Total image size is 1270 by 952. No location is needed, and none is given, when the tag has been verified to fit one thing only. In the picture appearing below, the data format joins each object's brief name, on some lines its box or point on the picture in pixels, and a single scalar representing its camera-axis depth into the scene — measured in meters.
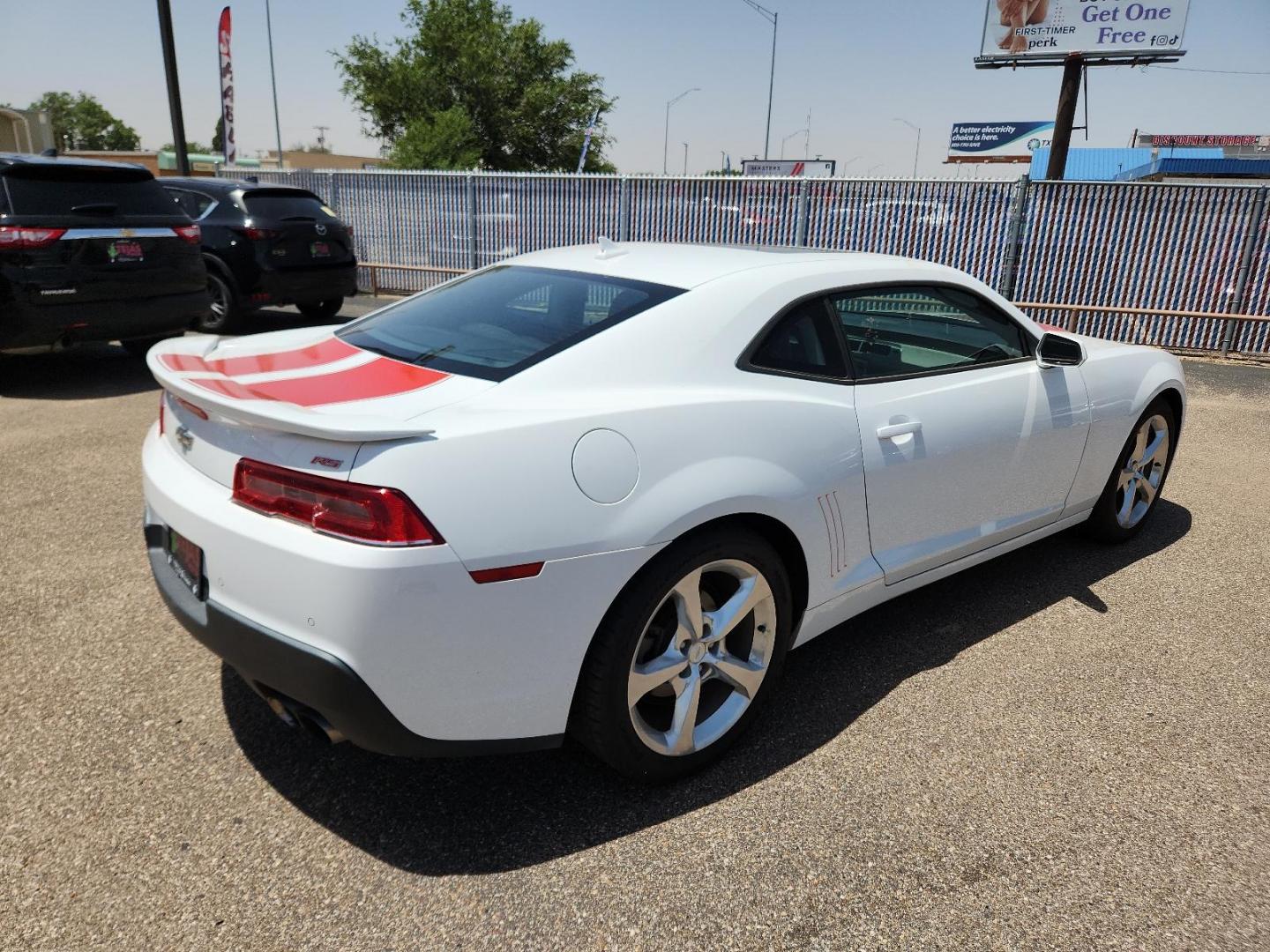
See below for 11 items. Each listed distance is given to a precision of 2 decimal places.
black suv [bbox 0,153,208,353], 6.37
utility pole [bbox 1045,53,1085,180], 16.80
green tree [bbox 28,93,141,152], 102.38
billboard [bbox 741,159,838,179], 51.41
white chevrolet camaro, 1.94
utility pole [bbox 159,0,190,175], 13.96
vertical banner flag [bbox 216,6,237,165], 20.64
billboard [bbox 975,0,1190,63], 18.78
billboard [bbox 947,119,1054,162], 64.31
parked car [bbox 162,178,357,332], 9.49
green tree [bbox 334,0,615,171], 40.31
